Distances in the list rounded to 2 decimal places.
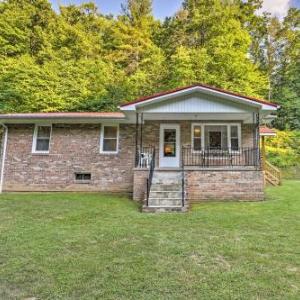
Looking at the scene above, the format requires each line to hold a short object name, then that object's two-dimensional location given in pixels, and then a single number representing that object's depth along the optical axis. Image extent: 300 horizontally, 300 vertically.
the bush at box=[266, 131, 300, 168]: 20.03
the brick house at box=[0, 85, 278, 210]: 11.35
